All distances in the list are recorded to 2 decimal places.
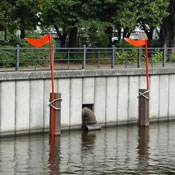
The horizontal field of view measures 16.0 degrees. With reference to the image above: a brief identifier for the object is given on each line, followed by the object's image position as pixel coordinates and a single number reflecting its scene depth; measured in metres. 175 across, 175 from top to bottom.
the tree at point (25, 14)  29.00
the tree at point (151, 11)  32.66
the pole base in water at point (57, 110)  21.56
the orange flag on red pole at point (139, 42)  24.36
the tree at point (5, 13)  28.66
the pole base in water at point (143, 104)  24.20
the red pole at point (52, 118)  21.59
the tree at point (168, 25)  40.59
